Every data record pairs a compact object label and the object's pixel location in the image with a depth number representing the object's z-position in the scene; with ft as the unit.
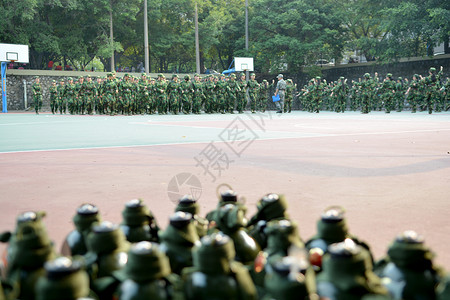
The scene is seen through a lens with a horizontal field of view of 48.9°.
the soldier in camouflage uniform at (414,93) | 92.48
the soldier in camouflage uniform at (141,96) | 93.25
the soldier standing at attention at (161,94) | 93.50
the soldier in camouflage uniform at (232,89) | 98.05
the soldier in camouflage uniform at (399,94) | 98.51
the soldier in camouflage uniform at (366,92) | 94.73
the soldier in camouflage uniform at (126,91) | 91.04
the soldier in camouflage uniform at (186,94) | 95.04
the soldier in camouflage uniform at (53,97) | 101.65
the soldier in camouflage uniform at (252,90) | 100.73
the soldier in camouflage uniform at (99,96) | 93.22
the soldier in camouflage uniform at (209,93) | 97.14
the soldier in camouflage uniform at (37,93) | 98.58
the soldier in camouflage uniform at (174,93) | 94.02
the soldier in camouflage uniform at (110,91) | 90.45
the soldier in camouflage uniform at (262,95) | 110.11
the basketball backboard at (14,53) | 106.22
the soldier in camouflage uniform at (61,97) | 101.16
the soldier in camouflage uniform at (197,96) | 96.22
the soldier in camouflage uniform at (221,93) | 97.35
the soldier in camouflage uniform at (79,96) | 96.30
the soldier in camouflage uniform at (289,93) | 104.68
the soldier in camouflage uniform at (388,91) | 96.07
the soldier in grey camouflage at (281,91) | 93.53
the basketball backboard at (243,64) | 132.05
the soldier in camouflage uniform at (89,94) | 95.14
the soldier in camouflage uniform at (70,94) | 97.36
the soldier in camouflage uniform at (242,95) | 98.99
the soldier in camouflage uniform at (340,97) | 104.83
